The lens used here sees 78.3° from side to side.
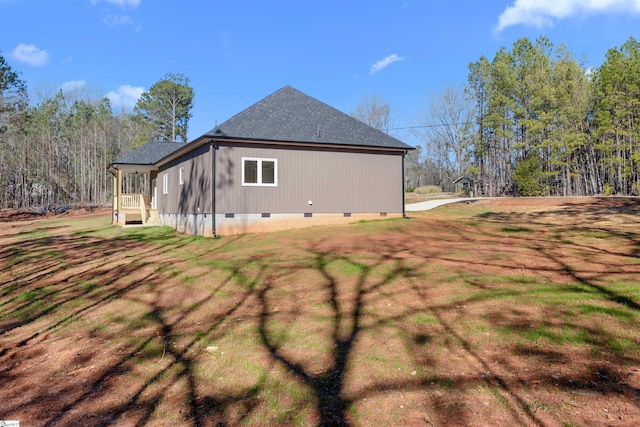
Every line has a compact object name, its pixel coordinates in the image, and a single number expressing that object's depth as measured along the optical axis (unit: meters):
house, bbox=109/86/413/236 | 14.90
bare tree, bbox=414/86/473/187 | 48.50
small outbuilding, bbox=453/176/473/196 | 45.12
